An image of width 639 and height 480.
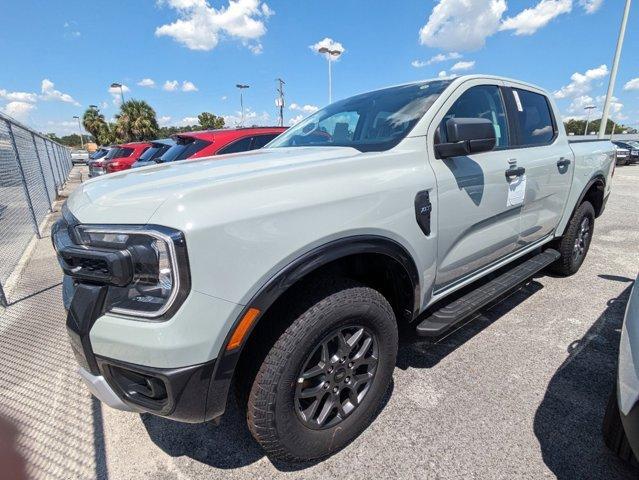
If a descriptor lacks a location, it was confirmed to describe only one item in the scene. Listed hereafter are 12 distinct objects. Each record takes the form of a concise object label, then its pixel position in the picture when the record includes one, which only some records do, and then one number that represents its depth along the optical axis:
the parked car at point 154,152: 7.46
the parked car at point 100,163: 12.40
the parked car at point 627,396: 1.40
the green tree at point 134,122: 40.44
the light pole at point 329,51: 19.98
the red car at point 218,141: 5.83
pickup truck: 1.36
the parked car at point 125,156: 10.85
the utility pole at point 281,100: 27.77
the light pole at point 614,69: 16.45
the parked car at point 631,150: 25.12
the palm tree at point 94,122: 49.91
